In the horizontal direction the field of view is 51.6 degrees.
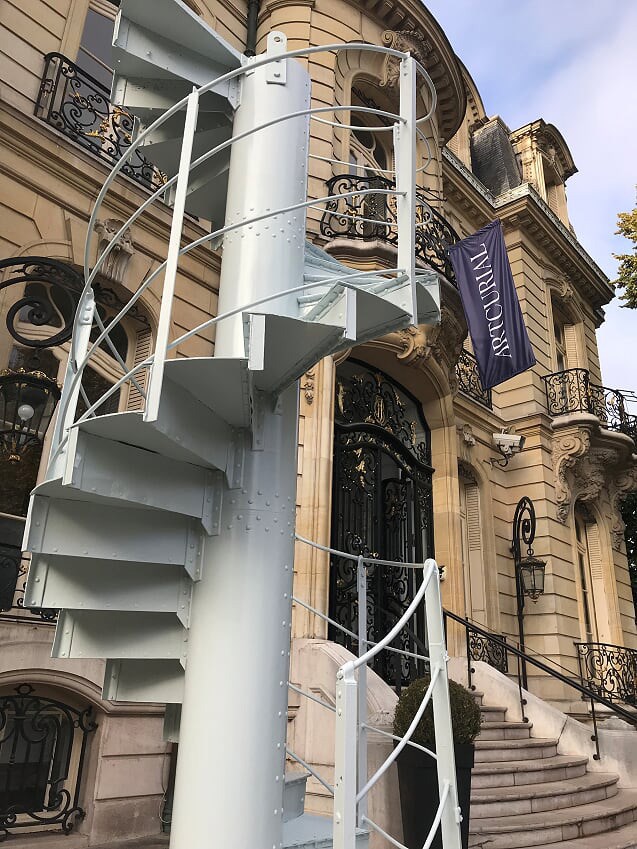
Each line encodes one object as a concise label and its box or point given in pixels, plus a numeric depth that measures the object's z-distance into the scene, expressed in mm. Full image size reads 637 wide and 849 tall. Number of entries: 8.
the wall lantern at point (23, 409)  4508
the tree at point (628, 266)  11922
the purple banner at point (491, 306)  8945
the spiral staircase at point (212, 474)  2594
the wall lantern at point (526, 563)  11250
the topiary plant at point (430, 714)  4480
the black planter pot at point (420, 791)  4191
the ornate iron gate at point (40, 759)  5148
